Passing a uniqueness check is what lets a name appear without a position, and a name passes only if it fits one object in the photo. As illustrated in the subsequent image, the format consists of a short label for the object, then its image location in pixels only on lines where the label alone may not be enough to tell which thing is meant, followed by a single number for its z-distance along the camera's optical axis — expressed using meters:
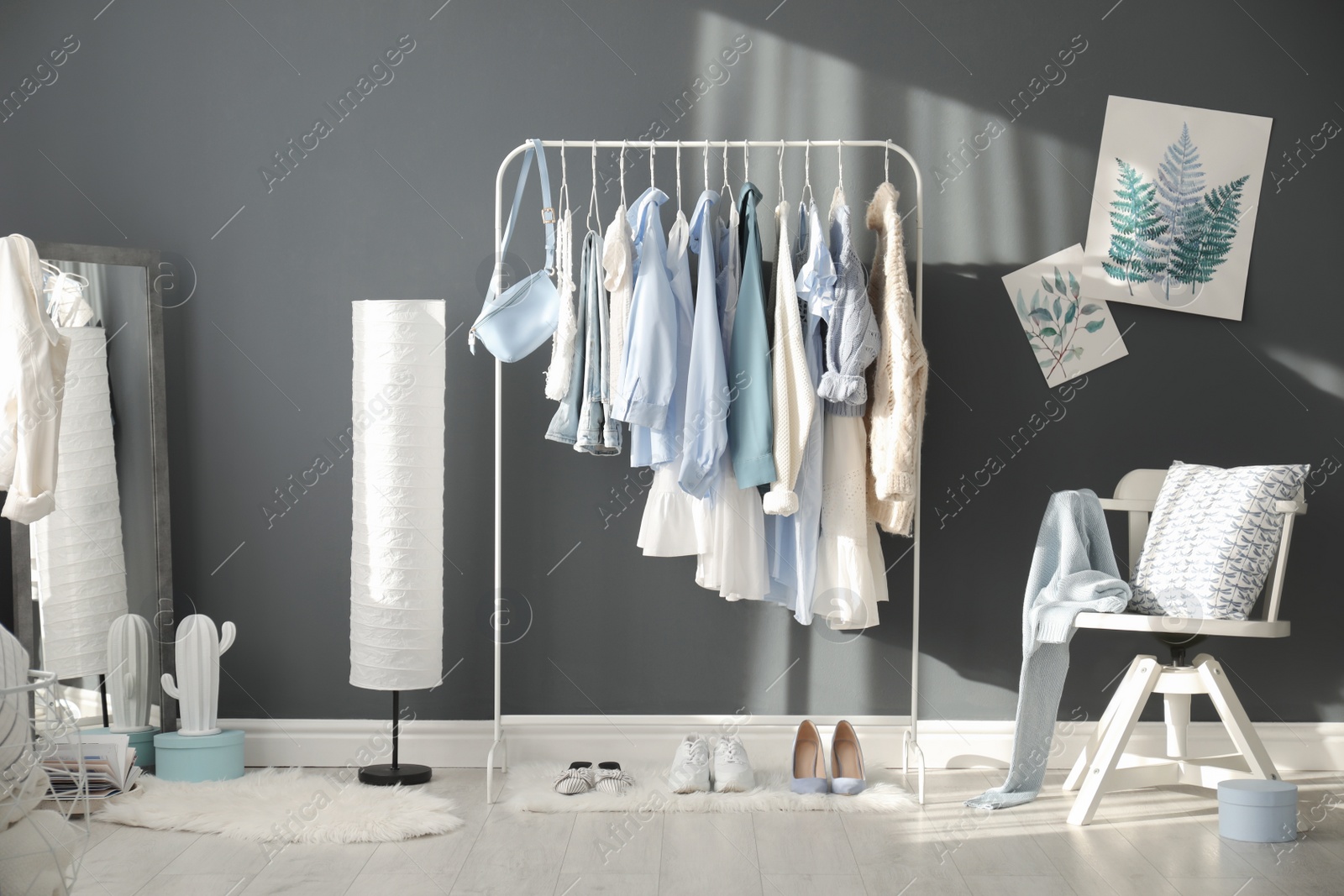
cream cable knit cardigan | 2.70
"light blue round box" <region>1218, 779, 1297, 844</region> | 2.45
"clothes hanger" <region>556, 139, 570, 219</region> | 3.01
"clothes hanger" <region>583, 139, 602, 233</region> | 3.08
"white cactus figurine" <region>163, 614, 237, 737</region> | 2.94
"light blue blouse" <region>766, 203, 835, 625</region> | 2.70
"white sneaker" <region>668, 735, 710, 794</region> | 2.83
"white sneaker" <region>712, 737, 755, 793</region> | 2.84
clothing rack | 2.88
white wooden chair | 2.59
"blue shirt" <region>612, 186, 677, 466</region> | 2.69
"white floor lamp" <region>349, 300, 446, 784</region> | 2.91
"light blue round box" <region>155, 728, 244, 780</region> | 2.95
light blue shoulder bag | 2.79
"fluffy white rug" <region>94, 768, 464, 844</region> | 2.52
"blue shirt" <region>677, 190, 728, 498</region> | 2.70
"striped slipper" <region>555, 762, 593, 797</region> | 2.80
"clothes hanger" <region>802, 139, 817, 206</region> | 3.07
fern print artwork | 3.16
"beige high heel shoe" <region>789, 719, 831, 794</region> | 2.84
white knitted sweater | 2.71
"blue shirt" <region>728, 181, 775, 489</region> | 2.72
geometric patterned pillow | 2.62
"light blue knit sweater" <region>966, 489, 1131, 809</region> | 2.70
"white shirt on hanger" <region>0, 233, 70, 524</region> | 2.60
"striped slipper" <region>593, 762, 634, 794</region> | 2.83
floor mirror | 2.98
